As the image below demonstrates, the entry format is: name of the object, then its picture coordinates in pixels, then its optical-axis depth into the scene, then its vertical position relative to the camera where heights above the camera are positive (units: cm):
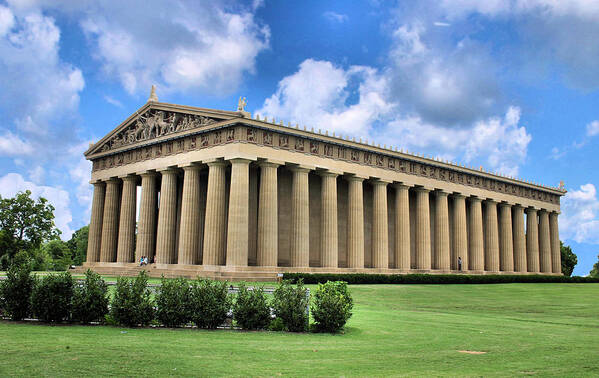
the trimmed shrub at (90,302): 1728 -105
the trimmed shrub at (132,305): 1694 -113
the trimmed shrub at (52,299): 1734 -99
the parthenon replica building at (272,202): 4756 +742
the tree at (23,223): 7588 +647
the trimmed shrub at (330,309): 1773 -119
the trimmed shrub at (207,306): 1727 -112
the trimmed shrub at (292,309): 1764 -120
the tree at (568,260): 10950 +344
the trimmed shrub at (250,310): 1748 -125
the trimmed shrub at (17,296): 1784 -92
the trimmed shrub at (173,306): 1723 -113
